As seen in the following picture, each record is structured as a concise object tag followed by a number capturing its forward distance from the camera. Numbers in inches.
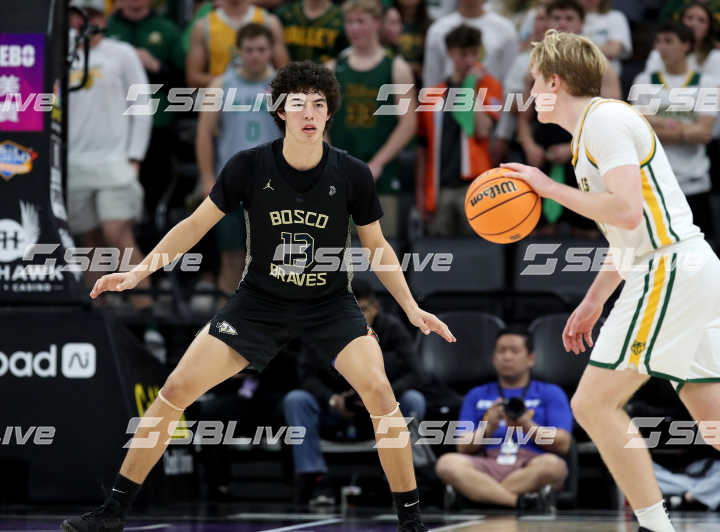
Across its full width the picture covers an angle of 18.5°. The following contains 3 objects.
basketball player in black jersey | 412.0
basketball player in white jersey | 356.6
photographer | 594.1
